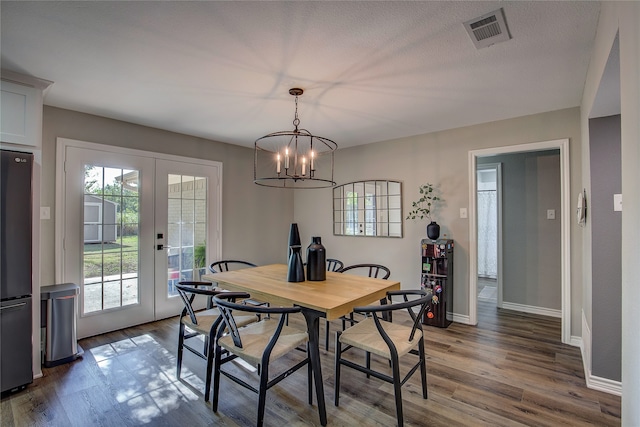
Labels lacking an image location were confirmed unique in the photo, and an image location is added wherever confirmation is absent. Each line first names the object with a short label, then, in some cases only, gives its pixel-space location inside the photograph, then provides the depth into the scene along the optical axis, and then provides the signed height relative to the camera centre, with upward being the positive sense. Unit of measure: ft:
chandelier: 14.46 +3.03
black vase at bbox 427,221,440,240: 12.11 -0.57
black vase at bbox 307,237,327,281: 8.69 -1.28
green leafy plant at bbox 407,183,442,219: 13.02 +0.55
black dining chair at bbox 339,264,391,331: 14.77 -2.71
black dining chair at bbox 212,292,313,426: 5.96 -2.70
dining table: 6.41 -1.80
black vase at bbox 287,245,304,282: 8.53 -1.43
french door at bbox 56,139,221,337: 10.49 -0.53
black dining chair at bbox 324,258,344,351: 9.66 -3.92
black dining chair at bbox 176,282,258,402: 6.98 -2.68
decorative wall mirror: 14.21 +0.34
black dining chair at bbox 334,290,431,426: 6.15 -2.69
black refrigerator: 7.26 -1.29
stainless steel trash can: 8.74 -3.05
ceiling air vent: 5.67 +3.57
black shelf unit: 11.71 -2.31
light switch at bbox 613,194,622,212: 6.97 +0.31
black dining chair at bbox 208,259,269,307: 14.44 -2.43
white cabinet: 7.57 +2.53
